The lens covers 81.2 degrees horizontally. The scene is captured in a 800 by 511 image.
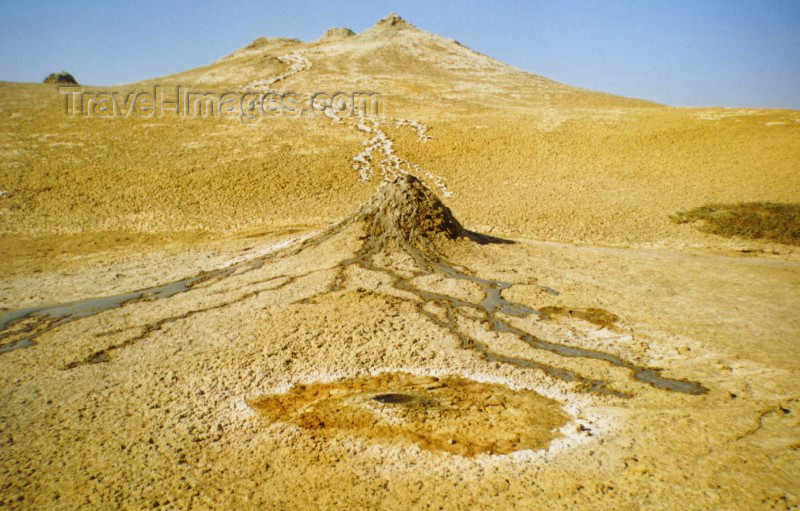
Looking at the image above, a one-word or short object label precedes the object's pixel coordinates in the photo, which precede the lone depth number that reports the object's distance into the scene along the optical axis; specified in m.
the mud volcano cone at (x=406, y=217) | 8.15
